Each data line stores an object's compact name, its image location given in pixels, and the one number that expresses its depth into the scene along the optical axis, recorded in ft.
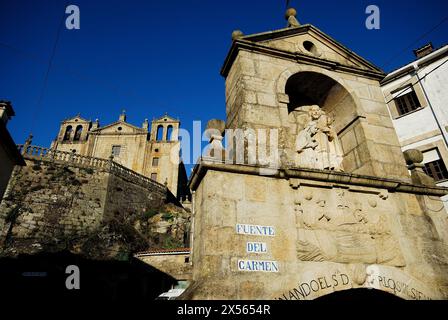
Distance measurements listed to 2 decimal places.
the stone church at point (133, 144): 128.36
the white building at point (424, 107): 45.57
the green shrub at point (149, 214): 82.23
